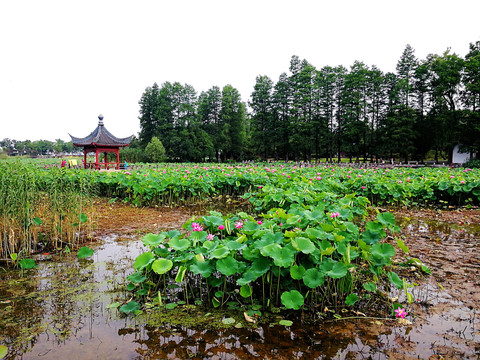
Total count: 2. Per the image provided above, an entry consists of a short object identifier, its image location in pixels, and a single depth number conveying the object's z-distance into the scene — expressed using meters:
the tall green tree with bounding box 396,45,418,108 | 28.45
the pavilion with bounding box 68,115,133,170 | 19.92
